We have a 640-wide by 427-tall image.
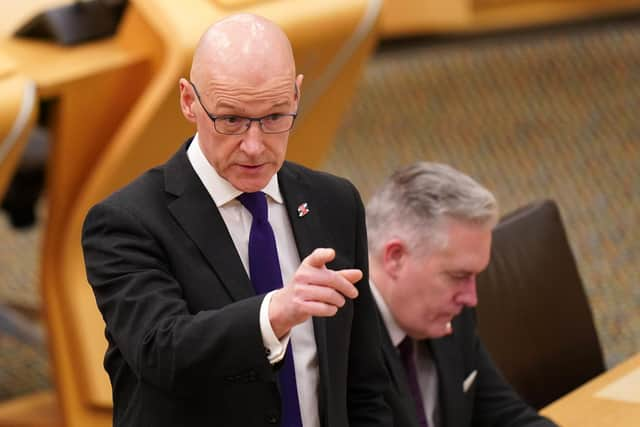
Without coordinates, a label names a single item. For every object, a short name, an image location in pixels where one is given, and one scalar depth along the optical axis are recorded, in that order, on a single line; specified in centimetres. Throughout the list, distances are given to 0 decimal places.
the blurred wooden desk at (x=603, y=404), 862
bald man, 733
